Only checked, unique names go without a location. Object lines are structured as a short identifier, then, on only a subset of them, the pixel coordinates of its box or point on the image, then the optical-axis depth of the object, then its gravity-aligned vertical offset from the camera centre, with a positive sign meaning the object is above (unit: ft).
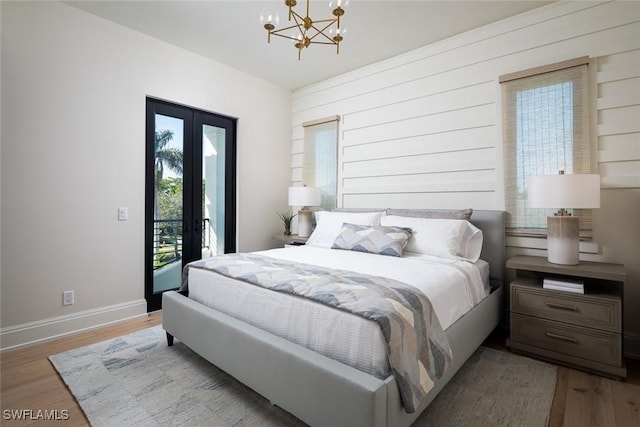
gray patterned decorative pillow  8.79 -0.75
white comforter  4.41 -1.64
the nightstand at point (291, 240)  12.98 -1.07
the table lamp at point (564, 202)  7.09 +0.27
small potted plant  14.49 -0.23
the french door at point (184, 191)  10.80 +0.91
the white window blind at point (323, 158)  13.70 +2.53
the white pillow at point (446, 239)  8.54 -0.72
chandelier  6.32 +4.09
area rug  5.32 -3.46
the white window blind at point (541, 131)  8.19 +2.29
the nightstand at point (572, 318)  6.62 -2.39
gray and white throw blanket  4.24 -1.41
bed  4.00 -2.44
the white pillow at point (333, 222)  10.75 -0.30
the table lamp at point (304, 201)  13.24 +0.55
